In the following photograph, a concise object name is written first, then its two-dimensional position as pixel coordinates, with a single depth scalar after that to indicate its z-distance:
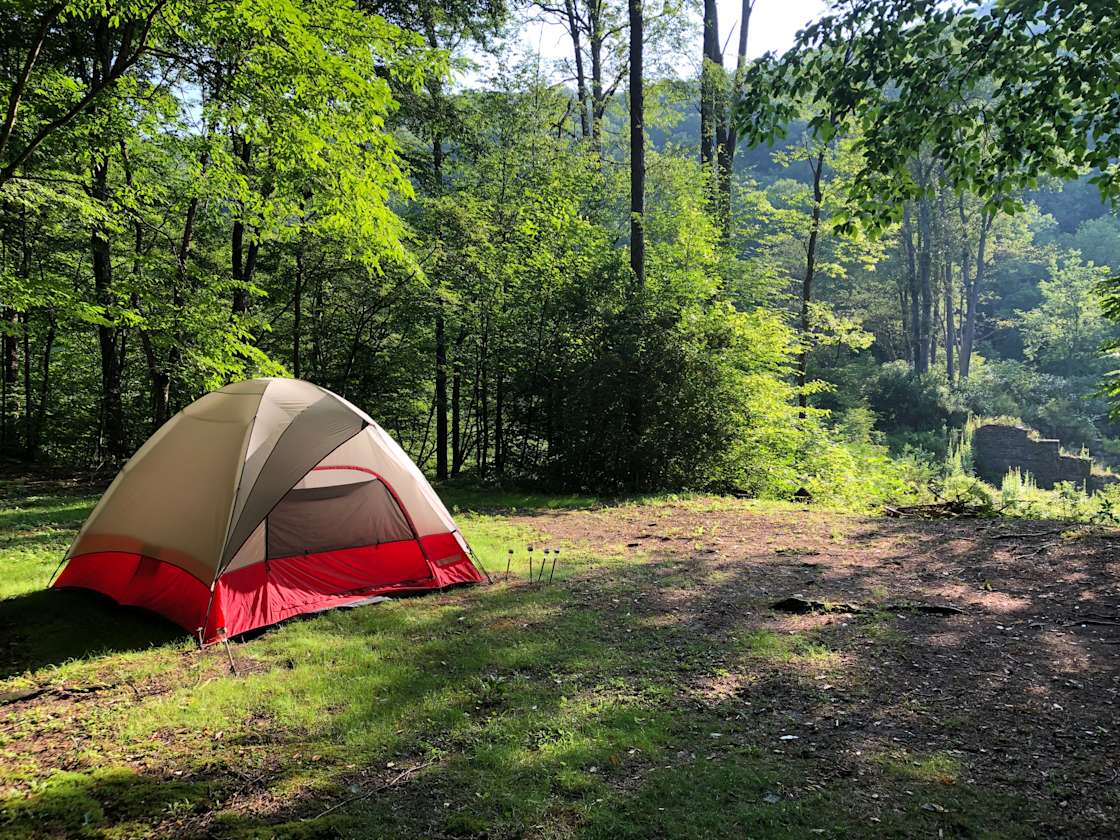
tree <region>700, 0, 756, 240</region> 16.61
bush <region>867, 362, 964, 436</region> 25.80
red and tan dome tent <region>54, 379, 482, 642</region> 4.86
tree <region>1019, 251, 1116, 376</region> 32.03
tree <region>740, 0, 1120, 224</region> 3.27
